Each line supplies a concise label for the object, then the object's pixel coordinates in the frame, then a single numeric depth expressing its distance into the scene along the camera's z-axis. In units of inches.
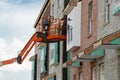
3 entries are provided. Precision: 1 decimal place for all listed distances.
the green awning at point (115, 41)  554.1
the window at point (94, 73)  718.5
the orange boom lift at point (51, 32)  944.4
